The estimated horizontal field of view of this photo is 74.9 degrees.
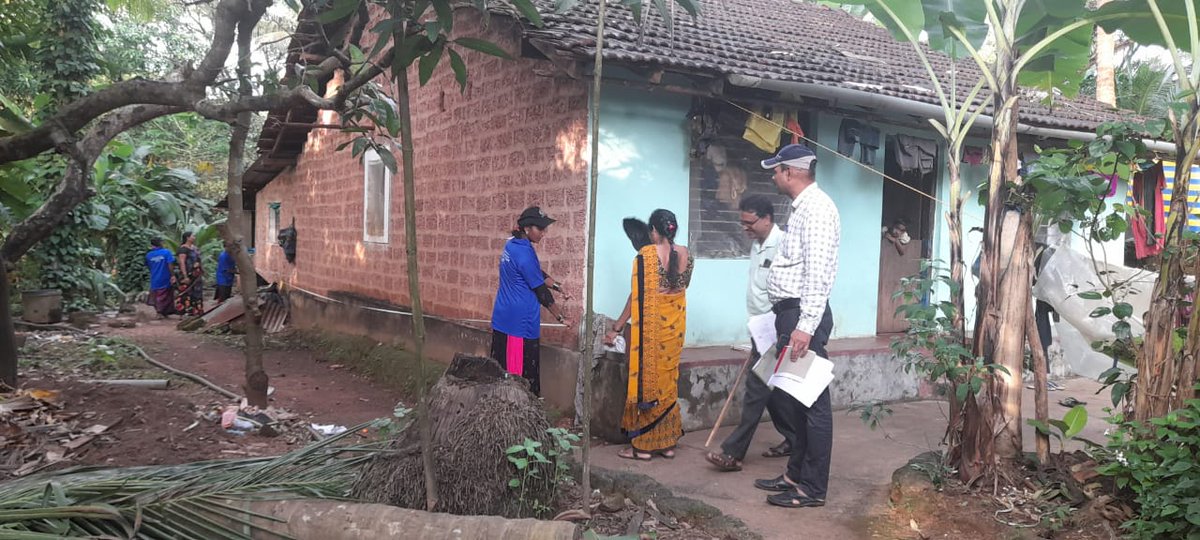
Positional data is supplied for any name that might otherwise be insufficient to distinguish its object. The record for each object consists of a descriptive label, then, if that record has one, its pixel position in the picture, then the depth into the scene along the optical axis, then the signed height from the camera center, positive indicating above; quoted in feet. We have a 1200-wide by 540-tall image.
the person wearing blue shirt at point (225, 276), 46.21 -2.75
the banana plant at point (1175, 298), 10.86 -0.59
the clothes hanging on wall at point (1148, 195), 30.04 +2.42
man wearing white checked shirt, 13.25 -0.94
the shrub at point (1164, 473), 9.91 -2.86
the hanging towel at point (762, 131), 20.71 +3.04
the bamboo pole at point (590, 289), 10.58 -0.67
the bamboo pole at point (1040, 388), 12.59 -2.21
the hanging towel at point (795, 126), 21.26 +3.27
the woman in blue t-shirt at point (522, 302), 18.25 -1.51
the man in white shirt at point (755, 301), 15.01 -1.18
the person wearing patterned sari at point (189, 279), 43.98 -2.88
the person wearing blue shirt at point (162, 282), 43.75 -3.07
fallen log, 9.59 -3.66
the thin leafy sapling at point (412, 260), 10.09 -0.33
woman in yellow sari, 16.55 -2.08
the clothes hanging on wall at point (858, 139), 22.94 +3.23
